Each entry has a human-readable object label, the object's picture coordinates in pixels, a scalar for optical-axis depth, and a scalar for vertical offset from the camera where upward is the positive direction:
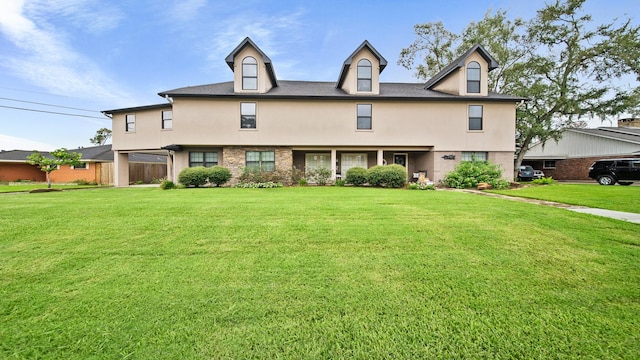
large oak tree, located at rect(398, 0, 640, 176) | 19.22 +8.30
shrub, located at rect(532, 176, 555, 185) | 15.46 -0.55
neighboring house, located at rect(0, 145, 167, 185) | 22.75 +0.49
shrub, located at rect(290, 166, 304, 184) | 15.52 -0.13
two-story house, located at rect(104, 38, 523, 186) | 15.54 +3.29
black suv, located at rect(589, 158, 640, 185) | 16.08 +0.04
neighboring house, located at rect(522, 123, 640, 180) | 23.19 +2.12
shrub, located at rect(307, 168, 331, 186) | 15.42 -0.13
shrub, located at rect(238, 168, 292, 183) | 14.59 -0.16
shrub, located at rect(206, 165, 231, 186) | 14.30 -0.10
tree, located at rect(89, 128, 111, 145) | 45.34 +6.40
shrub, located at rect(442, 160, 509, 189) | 14.15 -0.21
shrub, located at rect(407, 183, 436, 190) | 13.51 -0.71
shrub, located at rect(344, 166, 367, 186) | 14.46 -0.18
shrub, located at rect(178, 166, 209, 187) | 13.91 -0.15
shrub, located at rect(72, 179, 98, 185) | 22.00 -0.72
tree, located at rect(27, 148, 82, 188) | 15.61 +0.90
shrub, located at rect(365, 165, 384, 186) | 13.90 -0.13
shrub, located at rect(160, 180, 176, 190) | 13.47 -0.60
